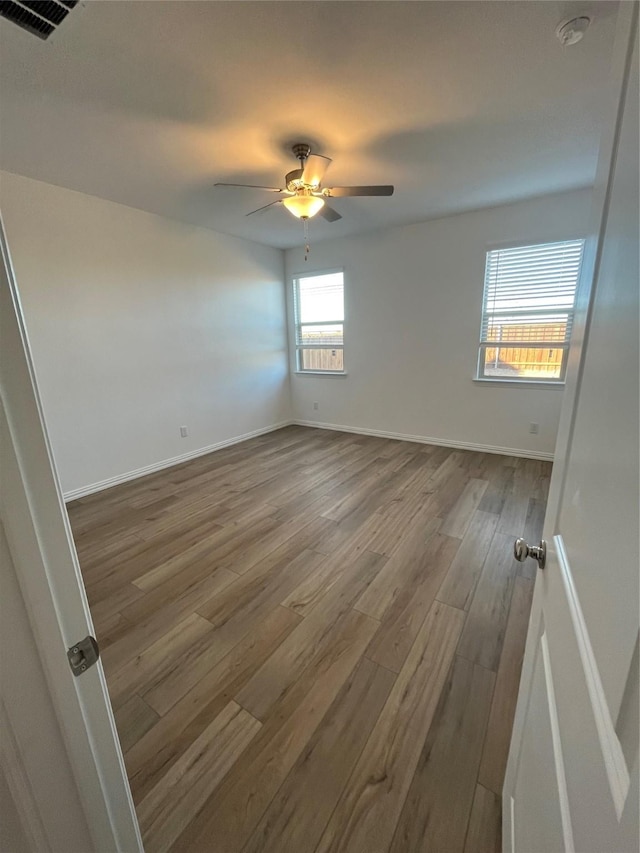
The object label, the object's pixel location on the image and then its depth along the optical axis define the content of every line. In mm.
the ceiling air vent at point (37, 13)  1313
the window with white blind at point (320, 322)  4871
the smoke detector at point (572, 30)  1413
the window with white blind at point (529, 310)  3428
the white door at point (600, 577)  384
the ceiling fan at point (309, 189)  2281
